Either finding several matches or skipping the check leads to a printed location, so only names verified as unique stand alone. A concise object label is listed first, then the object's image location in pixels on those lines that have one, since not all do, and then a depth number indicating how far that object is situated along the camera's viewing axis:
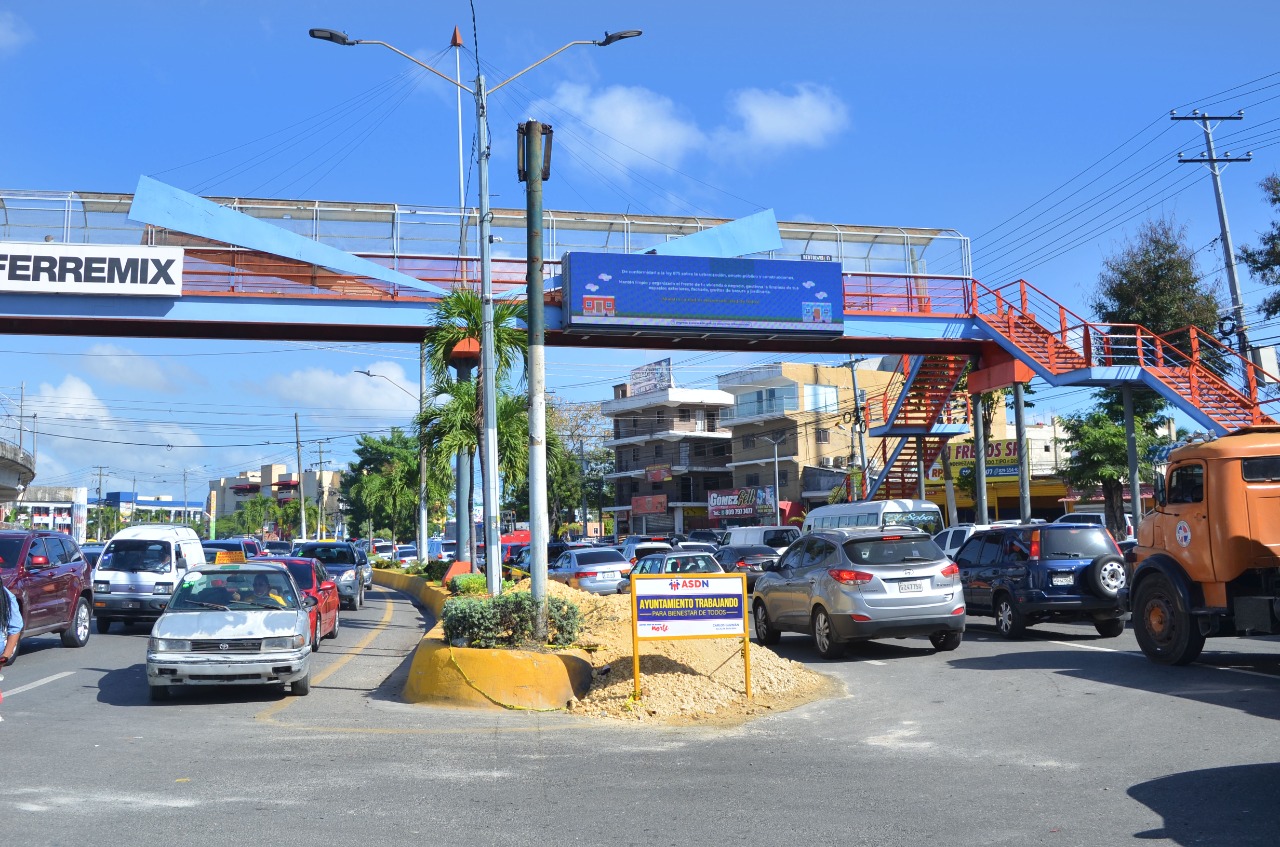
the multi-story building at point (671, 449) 71.81
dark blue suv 15.95
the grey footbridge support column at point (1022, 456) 29.84
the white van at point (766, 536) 37.09
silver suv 14.42
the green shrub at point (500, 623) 12.44
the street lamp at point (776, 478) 58.91
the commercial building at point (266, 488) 130.10
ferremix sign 26.05
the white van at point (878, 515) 31.22
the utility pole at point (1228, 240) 28.53
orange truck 11.80
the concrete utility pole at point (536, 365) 12.67
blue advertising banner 28.38
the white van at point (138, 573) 20.41
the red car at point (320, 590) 18.44
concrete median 11.58
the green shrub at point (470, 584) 21.33
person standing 9.28
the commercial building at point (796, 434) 63.81
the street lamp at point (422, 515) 41.18
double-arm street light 17.31
